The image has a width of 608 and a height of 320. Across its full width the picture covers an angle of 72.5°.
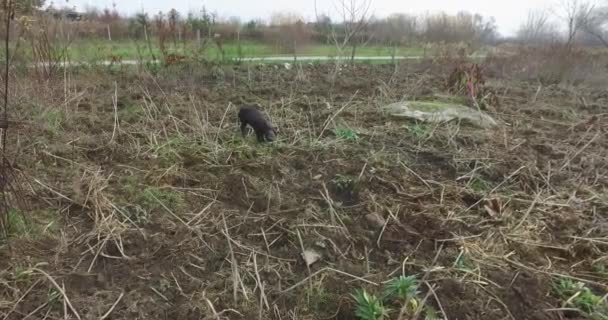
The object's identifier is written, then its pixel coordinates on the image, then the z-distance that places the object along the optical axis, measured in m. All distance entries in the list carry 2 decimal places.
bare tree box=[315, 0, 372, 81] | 7.10
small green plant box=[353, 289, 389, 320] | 1.86
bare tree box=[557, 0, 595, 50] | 12.31
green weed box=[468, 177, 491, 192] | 3.21
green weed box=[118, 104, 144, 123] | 4.60
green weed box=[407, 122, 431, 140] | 4.23
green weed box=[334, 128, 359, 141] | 4.11
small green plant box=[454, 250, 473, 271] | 2.21
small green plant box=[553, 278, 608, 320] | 1.98
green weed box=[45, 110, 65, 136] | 3.97
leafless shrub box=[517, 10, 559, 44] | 14.05
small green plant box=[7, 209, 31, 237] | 2.34
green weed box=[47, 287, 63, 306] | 1.93
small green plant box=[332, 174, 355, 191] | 3.11
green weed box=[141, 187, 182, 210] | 2.78
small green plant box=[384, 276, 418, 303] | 1.95
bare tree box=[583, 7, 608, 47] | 15.32
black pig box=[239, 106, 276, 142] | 3.90
